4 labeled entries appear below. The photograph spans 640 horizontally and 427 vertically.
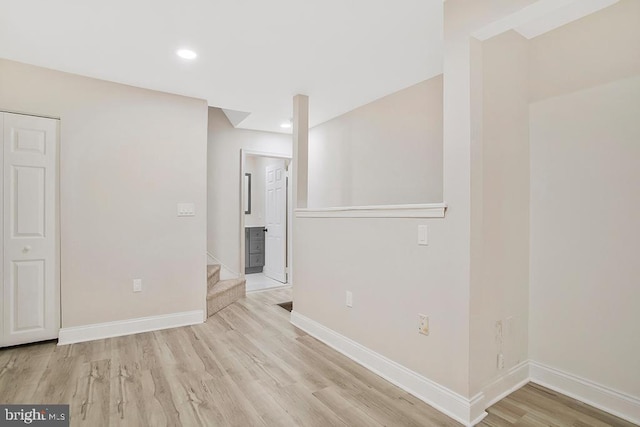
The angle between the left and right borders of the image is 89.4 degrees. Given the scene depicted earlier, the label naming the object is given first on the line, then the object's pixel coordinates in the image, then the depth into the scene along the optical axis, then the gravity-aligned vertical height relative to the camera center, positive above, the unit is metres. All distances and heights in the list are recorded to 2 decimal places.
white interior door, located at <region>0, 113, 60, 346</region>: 2.75 -0.18
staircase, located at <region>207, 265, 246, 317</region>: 3.80 -1.00
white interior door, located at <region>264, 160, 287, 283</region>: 5.52 -0.19
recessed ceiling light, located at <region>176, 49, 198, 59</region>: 2.54 +1.25
